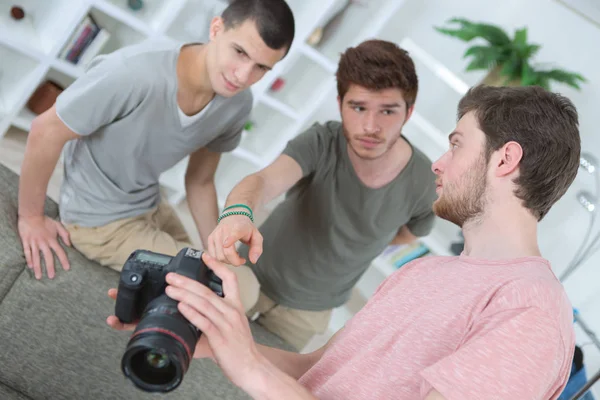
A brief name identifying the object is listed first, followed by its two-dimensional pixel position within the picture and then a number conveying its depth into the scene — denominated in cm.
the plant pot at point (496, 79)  276
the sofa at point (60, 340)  138
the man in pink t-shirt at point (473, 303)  69
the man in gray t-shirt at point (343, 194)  152
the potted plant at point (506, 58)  266
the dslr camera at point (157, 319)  72
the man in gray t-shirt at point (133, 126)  134
